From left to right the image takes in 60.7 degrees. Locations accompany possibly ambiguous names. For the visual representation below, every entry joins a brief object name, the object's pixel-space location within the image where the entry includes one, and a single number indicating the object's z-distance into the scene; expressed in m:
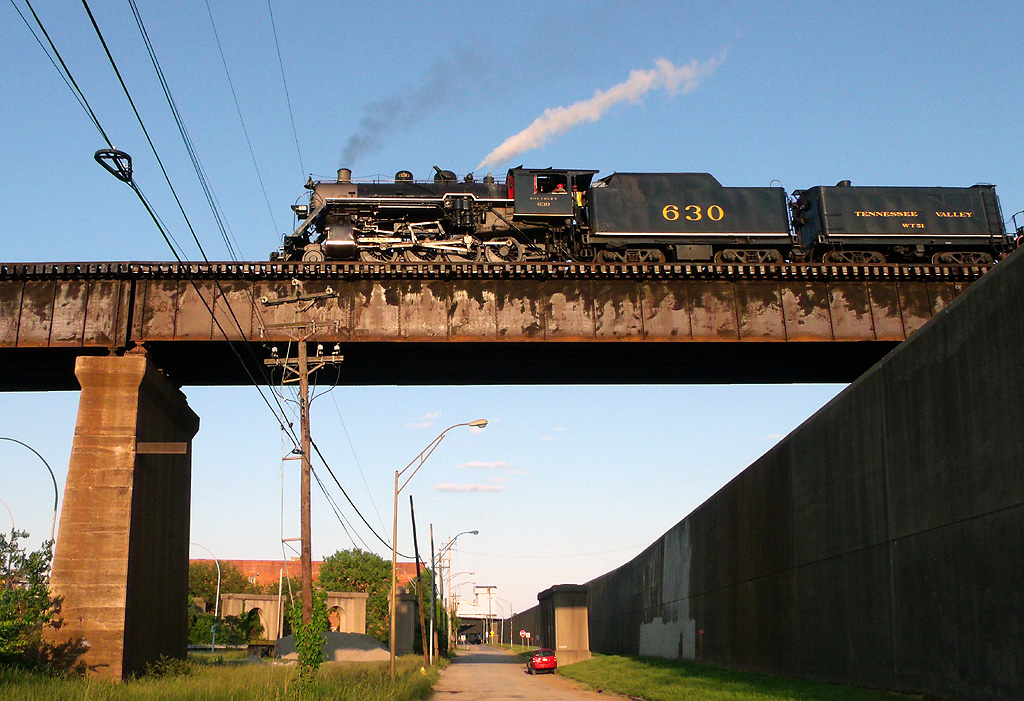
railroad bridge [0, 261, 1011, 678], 25.89
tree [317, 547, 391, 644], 101.50
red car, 50.35
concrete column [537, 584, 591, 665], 56.41
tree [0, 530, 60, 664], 21.45
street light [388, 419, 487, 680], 27.93
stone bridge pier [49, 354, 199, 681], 23.34
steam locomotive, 30.95
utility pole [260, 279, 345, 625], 20.66
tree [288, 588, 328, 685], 20.34
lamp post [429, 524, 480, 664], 51.41
